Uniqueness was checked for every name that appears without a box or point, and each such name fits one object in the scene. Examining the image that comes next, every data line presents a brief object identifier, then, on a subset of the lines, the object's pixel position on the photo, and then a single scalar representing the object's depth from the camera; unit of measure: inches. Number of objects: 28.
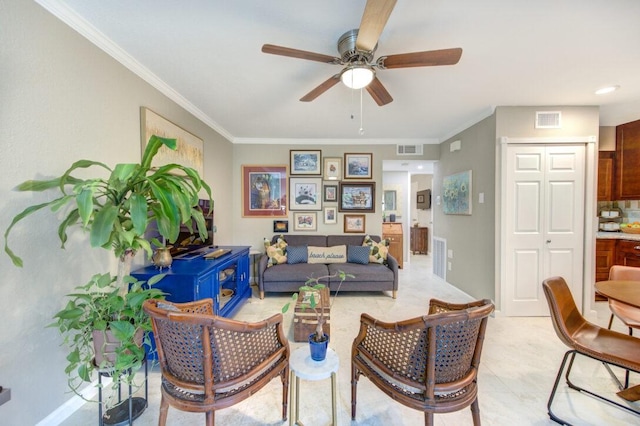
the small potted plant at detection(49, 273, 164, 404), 48.9
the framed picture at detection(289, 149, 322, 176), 167.5
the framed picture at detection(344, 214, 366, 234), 170.4
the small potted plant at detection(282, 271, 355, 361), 51.9
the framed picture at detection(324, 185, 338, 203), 169.5
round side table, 49.3
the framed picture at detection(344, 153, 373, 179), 169.2
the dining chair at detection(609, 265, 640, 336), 74.1
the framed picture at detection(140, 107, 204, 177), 85.2
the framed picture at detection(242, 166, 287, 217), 167.8
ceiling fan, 50.7
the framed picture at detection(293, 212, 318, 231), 169.2
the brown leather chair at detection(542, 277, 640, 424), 55.6
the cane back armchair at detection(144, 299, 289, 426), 43.7
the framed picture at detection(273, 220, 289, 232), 167.9
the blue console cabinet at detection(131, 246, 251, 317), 78.8
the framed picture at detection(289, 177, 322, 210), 167.8
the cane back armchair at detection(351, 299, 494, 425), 43.7
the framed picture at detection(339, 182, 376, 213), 169.3
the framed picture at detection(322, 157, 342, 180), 168.4
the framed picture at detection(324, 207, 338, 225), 169.8
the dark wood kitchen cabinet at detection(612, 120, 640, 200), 126.6
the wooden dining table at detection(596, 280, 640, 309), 57.0
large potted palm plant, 46.8
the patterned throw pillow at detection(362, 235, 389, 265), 150.8
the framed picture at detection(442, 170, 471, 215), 135.7
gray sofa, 137.0
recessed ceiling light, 96.0
